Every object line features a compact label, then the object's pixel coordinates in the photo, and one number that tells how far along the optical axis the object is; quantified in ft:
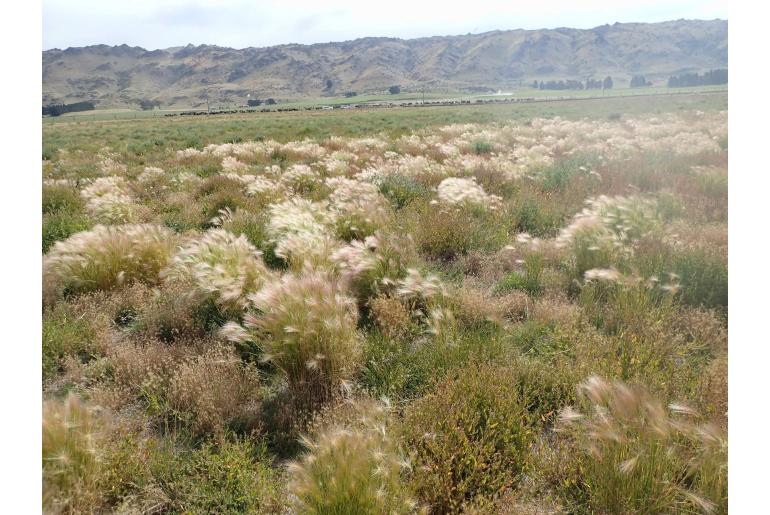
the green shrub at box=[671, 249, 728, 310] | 13.83
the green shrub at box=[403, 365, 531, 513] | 7.59
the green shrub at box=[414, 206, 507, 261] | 20.72
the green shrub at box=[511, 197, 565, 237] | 23.73
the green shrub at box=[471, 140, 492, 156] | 53.02
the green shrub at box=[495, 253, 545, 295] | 16.43
